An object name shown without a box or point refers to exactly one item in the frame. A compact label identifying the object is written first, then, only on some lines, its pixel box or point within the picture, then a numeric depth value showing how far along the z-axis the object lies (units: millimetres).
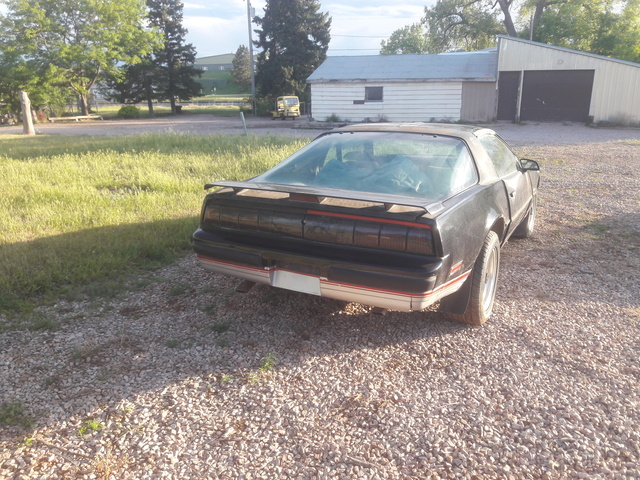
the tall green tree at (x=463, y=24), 42719
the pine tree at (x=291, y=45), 38312
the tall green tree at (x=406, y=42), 64375
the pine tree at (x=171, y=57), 39781
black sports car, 2928
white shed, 25766
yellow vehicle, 33625
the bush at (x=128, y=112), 37062
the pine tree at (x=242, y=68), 63188
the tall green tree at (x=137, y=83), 39000
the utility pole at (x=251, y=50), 37725
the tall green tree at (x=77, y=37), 33781
